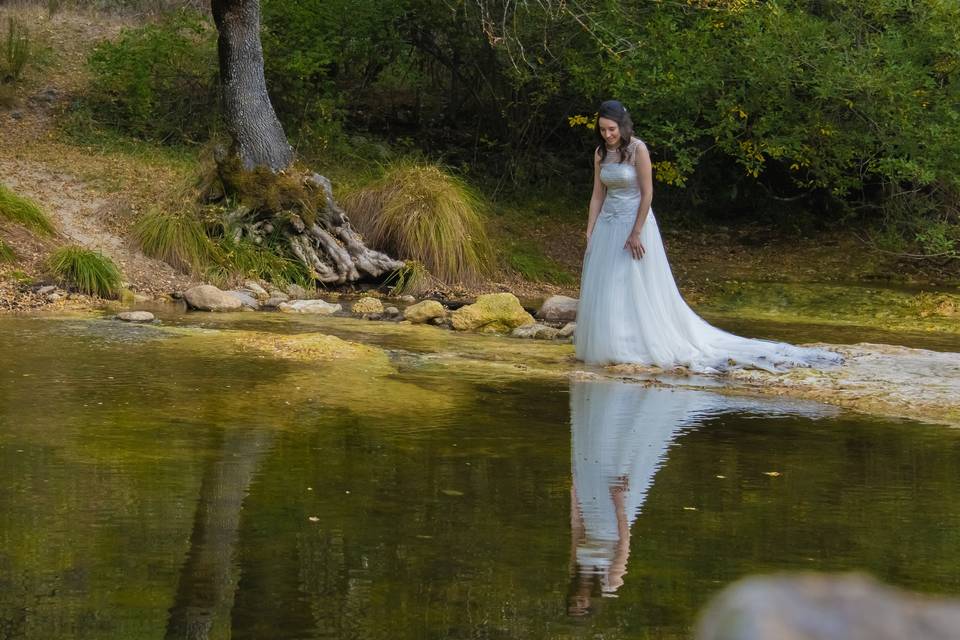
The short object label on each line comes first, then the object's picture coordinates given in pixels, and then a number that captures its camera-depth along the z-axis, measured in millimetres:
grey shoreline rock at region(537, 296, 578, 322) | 12000
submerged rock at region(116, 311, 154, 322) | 10195
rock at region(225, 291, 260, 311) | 11773
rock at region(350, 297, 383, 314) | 11867
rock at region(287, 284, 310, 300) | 12680
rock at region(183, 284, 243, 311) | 11383
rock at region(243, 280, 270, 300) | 12344
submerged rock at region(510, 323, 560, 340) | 10672
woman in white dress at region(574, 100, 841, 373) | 9031
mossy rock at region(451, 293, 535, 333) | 10891
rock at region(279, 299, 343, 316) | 11617
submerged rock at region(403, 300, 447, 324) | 11211
